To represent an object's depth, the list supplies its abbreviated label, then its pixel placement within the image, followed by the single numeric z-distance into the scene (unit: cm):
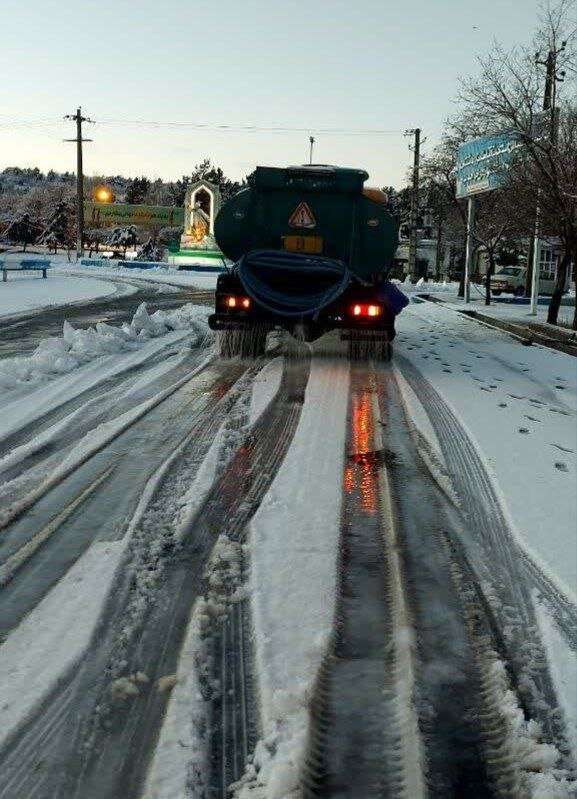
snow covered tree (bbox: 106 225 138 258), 7538
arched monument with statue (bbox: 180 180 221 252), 5422
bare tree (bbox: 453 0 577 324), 1599
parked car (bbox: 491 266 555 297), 3703
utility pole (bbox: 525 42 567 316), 1623
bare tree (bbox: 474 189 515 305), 2197
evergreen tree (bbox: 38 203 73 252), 8650
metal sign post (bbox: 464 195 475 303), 2615
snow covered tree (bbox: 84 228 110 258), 7671
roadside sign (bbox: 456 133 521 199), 2109
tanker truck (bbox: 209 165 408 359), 1018
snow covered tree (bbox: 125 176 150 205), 12106
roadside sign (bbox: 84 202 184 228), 7038
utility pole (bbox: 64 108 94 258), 5779
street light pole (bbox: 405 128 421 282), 4169
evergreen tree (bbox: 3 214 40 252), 8631
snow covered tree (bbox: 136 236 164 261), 6259
